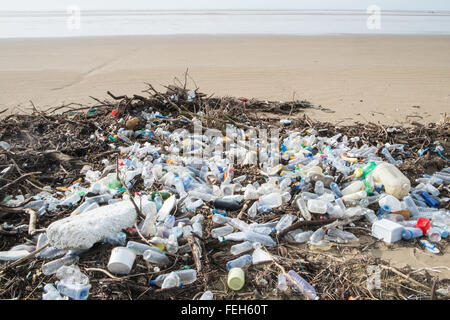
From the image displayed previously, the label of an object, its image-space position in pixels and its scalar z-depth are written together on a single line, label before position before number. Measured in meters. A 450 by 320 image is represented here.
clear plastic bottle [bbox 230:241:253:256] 2.31
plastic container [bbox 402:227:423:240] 2.40
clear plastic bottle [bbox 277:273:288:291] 2.01
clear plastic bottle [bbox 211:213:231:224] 2.57
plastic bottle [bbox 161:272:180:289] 2.01
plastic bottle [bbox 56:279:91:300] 1.93
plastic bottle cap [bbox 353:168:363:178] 3.06
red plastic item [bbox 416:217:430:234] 2.45
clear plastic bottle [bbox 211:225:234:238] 2.46
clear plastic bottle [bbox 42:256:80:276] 2.10
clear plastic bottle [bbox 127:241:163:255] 2.23
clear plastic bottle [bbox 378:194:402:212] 2.64
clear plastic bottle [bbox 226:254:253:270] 2.19
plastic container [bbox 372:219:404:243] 2.38
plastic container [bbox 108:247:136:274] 2.05
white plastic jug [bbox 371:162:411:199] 2.83
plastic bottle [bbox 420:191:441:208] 2.82
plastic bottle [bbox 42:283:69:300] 1.93
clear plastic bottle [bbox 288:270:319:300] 1.95
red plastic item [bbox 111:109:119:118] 4.77
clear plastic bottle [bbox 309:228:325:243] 2.42
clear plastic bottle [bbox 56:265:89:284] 2.04
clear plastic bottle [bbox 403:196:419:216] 2.71
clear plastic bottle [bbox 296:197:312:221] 2.60
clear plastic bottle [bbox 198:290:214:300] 1.94
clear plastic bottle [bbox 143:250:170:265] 2.15
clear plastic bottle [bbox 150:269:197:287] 2.04
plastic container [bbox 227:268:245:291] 2.01
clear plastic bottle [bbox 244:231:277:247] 2.39
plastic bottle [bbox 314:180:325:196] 2.87
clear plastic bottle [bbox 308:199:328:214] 2.59
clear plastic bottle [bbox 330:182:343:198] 2.90
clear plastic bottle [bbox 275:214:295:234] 2.52
